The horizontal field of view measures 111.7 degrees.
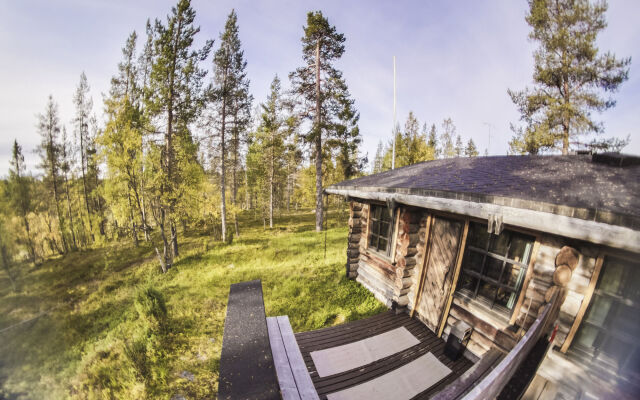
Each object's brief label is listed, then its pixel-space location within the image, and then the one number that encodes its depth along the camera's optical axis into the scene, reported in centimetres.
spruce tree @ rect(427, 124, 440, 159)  3653
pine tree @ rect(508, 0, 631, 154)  1096
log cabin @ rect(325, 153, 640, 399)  271
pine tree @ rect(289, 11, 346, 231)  1506
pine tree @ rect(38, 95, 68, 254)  1645
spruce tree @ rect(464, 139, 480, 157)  4131
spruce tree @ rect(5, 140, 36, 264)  1175
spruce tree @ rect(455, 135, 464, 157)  4508
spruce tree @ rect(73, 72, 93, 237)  1731
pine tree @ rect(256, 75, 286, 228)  1779
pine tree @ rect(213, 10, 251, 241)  1518
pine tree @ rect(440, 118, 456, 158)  3600
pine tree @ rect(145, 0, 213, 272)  1071
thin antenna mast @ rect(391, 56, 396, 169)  1494
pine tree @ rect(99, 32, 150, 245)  927
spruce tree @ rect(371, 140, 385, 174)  5028
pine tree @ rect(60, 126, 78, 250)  1800
